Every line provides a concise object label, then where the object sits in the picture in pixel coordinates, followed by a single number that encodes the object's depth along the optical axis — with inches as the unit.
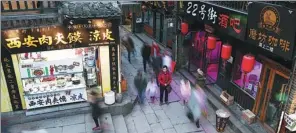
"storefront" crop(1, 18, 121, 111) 425.2
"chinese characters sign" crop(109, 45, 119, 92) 475.3
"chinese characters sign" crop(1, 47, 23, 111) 423.6
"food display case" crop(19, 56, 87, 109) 460.1
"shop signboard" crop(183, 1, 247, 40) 434.9
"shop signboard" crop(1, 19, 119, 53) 414.6
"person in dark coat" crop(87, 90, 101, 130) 413.7
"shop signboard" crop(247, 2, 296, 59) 333.4
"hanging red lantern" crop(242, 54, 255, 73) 407.8
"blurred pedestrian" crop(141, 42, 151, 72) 631.8
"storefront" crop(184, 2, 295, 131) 355.6
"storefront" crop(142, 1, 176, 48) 759.1
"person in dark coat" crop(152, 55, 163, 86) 606.5
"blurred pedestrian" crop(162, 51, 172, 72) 614.9
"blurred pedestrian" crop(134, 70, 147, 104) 516.1
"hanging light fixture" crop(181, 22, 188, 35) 597.6
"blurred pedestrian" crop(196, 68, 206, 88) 575.2
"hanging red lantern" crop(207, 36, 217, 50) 506.9
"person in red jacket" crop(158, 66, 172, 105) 500.7
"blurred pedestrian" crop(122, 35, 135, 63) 722.5
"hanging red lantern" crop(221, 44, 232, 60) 461.0
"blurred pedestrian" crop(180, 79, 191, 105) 524.1
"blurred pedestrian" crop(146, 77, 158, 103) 545.6
